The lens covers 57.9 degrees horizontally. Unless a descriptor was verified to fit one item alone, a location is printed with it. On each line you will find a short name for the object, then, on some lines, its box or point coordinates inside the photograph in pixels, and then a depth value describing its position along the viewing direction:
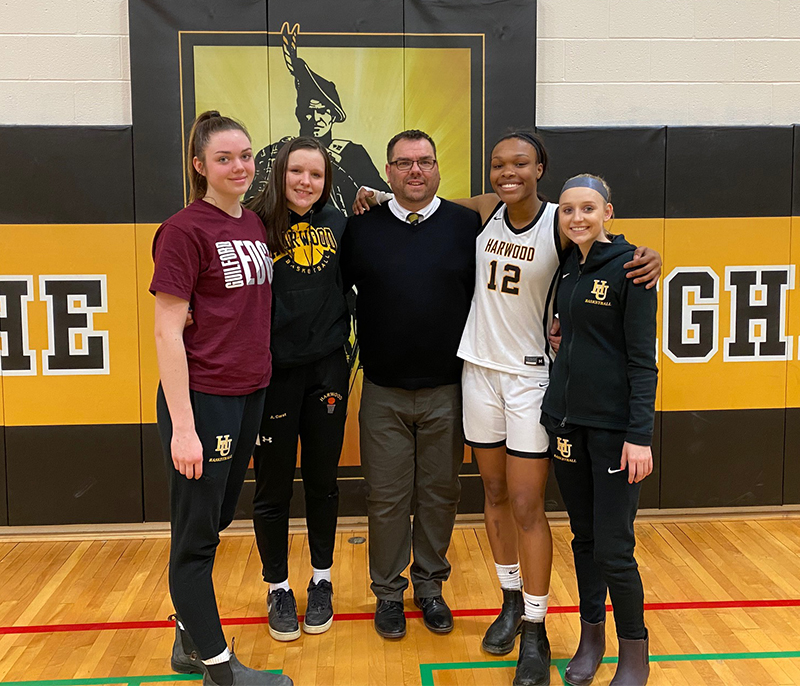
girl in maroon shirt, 2.02
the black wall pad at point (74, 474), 3.51
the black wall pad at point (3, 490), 3.49
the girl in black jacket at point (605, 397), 2.04
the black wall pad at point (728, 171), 3.54
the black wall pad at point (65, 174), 3.38
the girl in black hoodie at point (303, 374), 2.42
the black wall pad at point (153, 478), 3.55
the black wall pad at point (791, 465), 3.71
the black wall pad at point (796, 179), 3.57
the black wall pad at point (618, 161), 3.50
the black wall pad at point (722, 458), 3.68
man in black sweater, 2.51
